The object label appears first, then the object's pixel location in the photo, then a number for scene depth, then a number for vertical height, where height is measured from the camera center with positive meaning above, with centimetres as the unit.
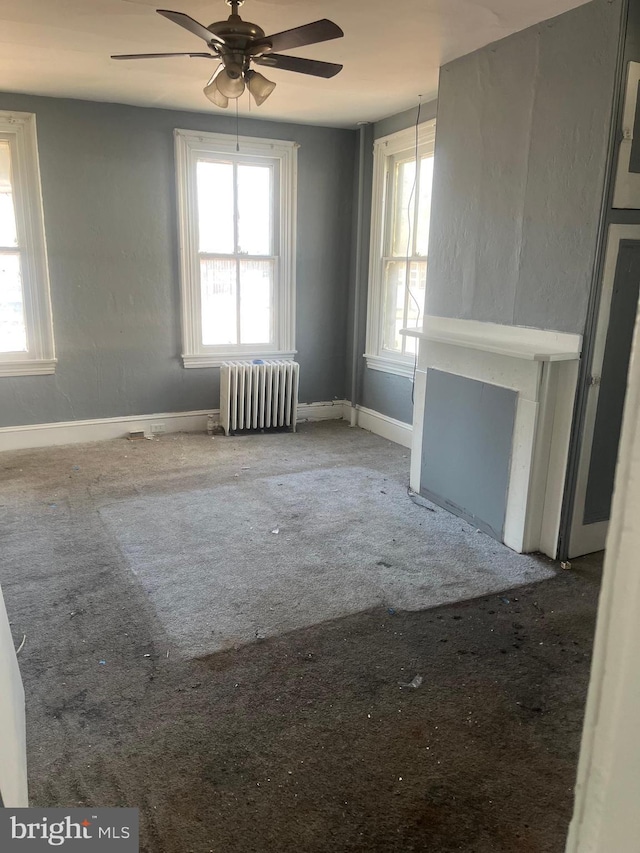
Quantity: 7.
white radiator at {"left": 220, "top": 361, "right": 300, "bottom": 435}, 530 -109
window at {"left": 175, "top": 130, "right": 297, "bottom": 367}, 510 +16
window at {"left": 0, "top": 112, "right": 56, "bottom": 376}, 452 +0
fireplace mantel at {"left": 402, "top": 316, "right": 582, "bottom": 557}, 304 -66
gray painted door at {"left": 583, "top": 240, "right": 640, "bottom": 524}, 288 -52
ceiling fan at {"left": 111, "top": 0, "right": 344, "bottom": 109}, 256 +93
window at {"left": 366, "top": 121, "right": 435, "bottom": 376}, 475 +18
